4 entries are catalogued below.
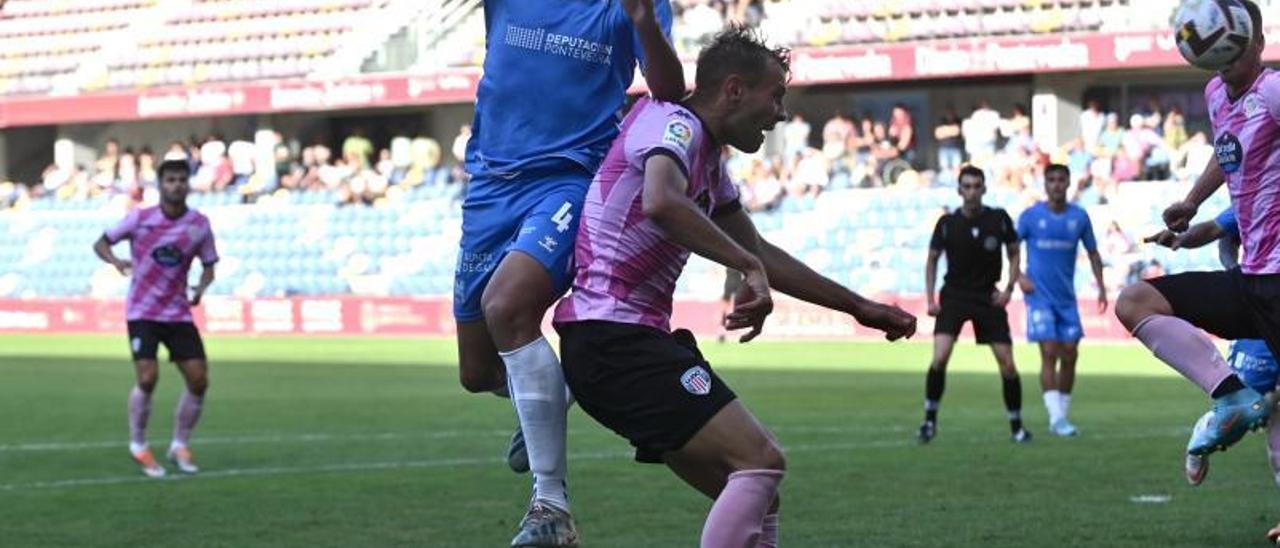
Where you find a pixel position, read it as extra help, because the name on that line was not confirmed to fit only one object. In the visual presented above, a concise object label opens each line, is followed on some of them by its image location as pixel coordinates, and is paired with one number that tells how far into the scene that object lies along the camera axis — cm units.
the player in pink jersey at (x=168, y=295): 1456
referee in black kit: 1648
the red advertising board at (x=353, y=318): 3225
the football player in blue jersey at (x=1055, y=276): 1692
